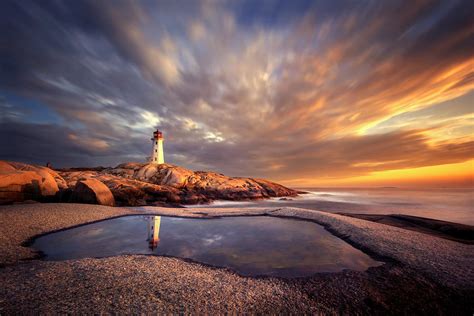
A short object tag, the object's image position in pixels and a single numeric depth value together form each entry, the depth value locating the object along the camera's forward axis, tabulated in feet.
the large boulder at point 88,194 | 60.08
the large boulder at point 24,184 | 52.99
